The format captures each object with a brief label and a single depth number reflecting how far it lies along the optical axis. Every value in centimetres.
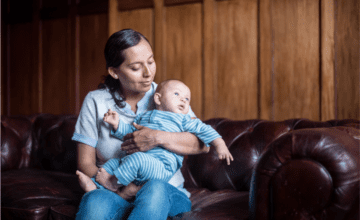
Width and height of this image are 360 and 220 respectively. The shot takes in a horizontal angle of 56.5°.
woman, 132
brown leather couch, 100
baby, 136
